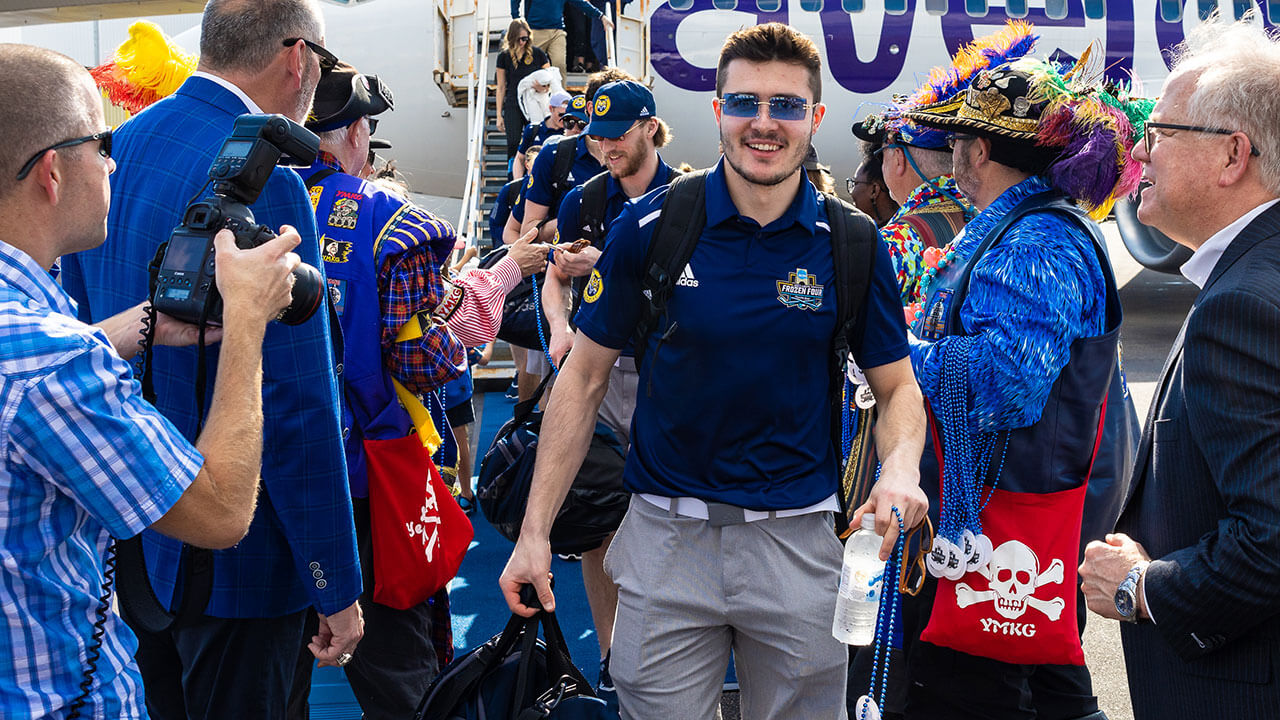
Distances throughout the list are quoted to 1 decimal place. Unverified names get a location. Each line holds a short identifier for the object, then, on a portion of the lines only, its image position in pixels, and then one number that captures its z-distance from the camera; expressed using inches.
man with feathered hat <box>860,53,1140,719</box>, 103.3
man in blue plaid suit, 86.7
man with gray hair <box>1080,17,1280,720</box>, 69.0
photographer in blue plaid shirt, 54.0
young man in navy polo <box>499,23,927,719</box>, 88.9
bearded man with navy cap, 163.0
